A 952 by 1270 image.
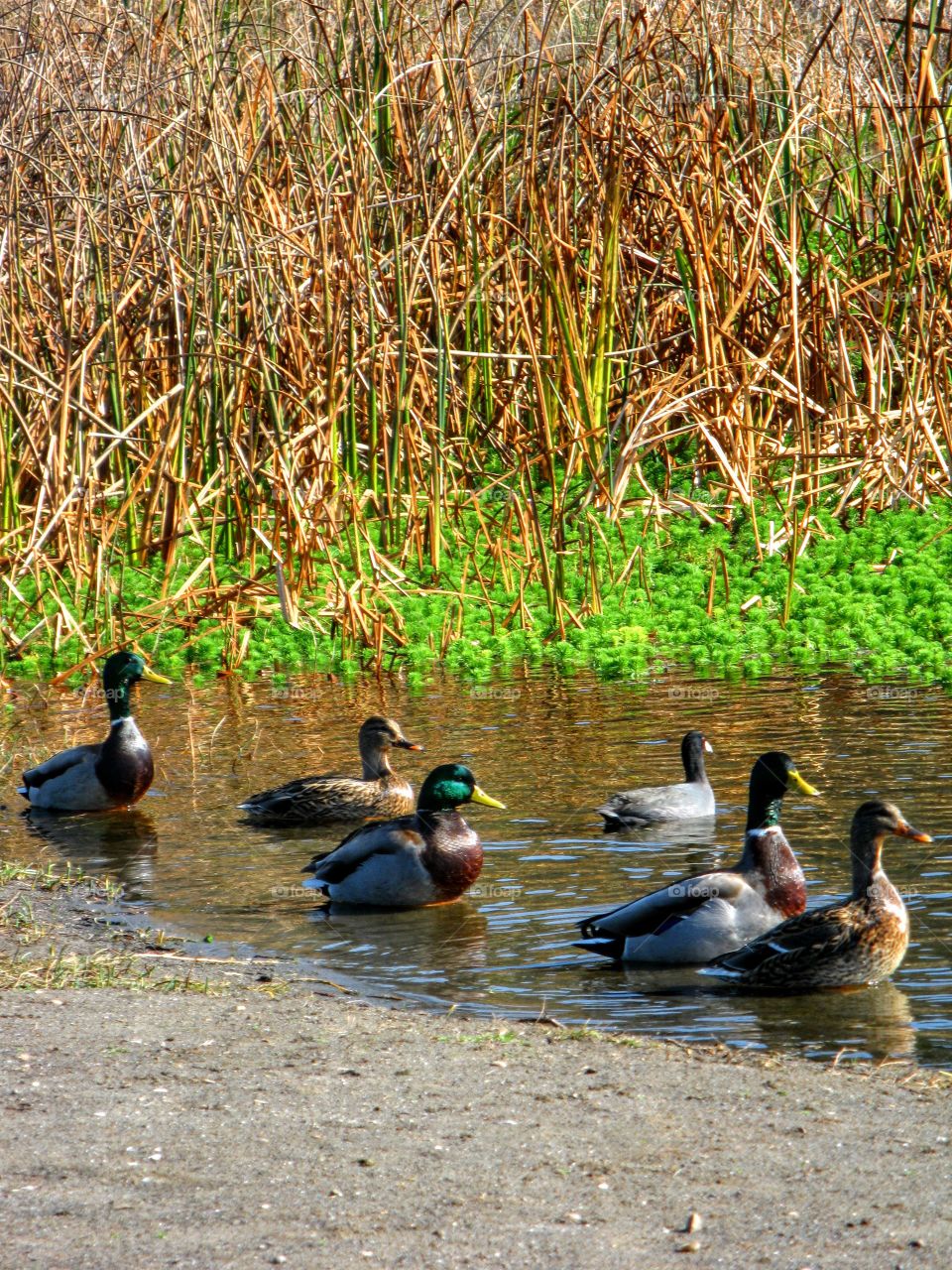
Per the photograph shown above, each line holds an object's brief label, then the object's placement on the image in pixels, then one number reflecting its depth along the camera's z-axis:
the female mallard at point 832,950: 11.56
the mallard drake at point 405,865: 13.82
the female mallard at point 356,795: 15.96
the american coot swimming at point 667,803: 15.21
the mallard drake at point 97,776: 16.64
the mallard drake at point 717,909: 12.13
